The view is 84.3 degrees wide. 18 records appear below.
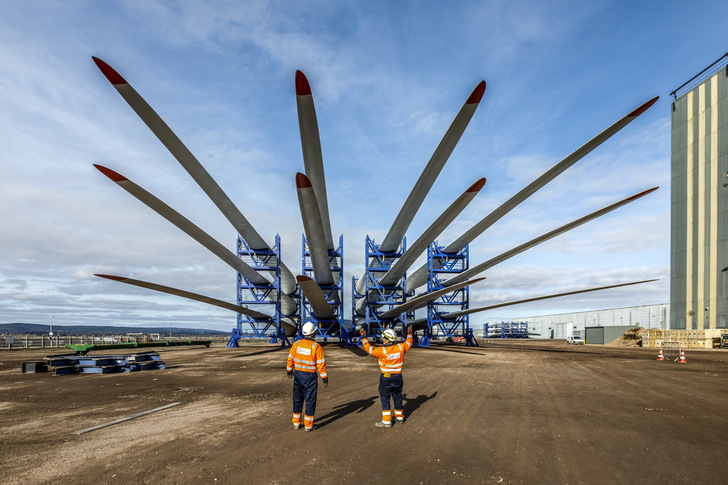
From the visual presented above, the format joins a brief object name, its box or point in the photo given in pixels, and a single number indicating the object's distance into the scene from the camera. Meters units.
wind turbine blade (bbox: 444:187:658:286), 12.92
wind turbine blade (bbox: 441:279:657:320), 15.67
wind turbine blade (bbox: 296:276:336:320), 17.20
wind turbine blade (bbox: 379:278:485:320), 17.77
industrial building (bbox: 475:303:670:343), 53.30
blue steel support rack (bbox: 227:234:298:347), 25.41
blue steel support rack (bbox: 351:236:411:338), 27.50
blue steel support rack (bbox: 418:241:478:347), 28.08
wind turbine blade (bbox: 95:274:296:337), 13.03
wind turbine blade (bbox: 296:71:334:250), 10.09
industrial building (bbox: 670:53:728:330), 31.94
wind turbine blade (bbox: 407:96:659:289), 10.55
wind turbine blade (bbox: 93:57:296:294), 9.57
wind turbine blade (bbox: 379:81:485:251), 10.41
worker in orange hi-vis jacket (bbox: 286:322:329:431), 6.27
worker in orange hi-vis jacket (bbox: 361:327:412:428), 6.53
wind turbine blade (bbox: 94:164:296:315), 11.12
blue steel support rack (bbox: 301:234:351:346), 28.97
